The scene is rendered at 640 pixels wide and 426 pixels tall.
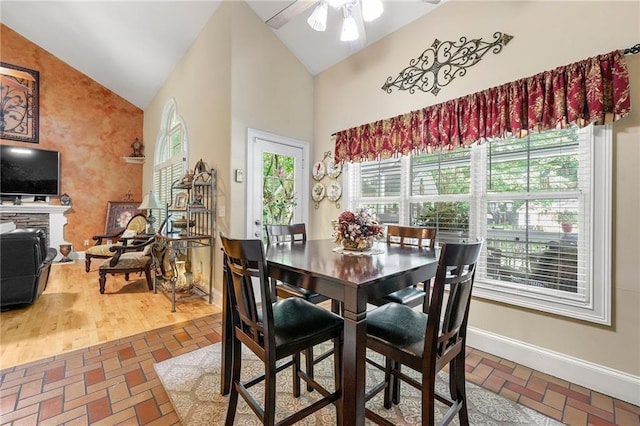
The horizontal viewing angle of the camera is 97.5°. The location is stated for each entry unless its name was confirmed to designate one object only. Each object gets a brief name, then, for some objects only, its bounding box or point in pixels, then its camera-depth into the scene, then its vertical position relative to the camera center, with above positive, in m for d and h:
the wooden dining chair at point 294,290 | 1.81 -0.57
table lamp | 4.29 +0.15
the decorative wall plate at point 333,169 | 3.59 +0.58
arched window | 4.50 +1.07
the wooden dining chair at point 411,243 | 1.89 -0.26
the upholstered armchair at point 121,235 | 4.47 -0.43
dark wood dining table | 1.15 -0.31
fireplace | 5.12 -0.10
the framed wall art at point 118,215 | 5.97 -0.06
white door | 3.38 +0.42
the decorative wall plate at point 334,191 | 3.60 +0.29
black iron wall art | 2.40 +1.42
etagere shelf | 3.42 -0.22
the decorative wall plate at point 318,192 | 3.81 +0.30
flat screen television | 5.13 +0.76
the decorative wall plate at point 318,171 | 3.80 +0.59
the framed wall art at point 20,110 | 5.12 +1.90
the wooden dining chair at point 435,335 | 1.15 -0.56
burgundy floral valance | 1.78 +0.82
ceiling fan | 1.94 +1.51
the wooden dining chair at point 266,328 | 1.22 -0.56
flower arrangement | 1.83 -0.11
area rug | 1.58 -1.15
